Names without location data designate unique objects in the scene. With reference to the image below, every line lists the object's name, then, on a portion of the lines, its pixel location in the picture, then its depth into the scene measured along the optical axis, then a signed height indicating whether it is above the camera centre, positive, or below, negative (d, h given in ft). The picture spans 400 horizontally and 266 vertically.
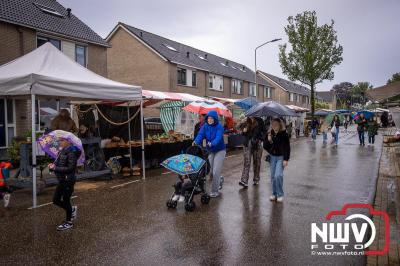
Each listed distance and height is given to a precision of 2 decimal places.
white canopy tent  22.81 +3.10
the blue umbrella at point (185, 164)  20.35 -2.56
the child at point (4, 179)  22.40 -3.79
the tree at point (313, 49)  110.01 +23.98
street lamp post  94.80 +19.78
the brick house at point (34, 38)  48.03 +14.31
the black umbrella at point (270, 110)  28.04 +0.97
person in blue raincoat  22.93 -1.29
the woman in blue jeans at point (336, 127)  70.64 -1.18
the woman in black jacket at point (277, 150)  22.56 -1.89
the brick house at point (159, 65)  94.94 +17.03
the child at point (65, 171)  17.42 -2.50
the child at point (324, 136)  75.17 -3.29
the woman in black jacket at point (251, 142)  27.63 -1.67
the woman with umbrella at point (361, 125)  68.59 -0.77
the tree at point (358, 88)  351.71 +35.11
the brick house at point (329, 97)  322.14 +23.75
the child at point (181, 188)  21.43 -4.20
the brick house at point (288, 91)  191.19 +18.32
